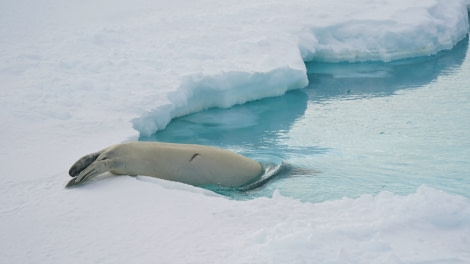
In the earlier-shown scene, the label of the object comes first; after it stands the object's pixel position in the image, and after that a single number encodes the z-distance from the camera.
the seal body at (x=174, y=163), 8.45
